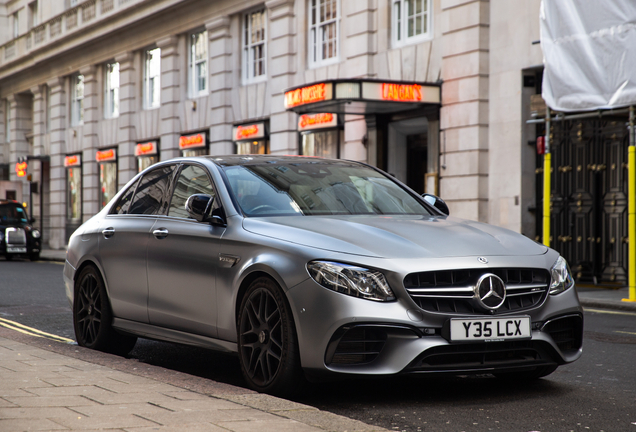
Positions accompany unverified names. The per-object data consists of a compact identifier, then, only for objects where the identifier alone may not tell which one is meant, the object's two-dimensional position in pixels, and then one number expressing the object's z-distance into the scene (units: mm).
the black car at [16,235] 27766
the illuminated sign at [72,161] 38147
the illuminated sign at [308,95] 18266
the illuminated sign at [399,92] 18422
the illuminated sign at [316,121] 22697
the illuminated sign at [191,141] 28664
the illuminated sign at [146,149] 31766
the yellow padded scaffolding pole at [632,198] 13445
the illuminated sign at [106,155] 34906
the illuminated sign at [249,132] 25844
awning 18141
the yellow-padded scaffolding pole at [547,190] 15219
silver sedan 4828
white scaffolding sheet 14484
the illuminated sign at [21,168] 40531
